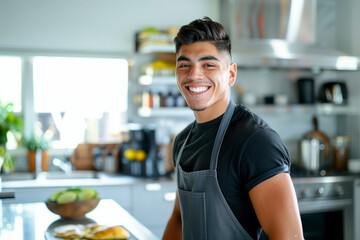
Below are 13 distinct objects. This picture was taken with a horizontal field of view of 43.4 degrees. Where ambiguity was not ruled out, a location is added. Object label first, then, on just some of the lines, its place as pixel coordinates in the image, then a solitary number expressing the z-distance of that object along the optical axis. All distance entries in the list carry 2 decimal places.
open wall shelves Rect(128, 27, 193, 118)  3.91
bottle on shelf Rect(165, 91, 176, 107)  4.02
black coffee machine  3.82
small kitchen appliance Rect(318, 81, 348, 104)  4.43
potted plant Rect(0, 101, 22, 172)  3.53
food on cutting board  1.71
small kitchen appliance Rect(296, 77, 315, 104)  4.48
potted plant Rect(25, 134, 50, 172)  3.96
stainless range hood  3.98
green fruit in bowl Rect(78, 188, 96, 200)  2.14
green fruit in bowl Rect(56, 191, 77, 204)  2.11
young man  1.30
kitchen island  1.83
